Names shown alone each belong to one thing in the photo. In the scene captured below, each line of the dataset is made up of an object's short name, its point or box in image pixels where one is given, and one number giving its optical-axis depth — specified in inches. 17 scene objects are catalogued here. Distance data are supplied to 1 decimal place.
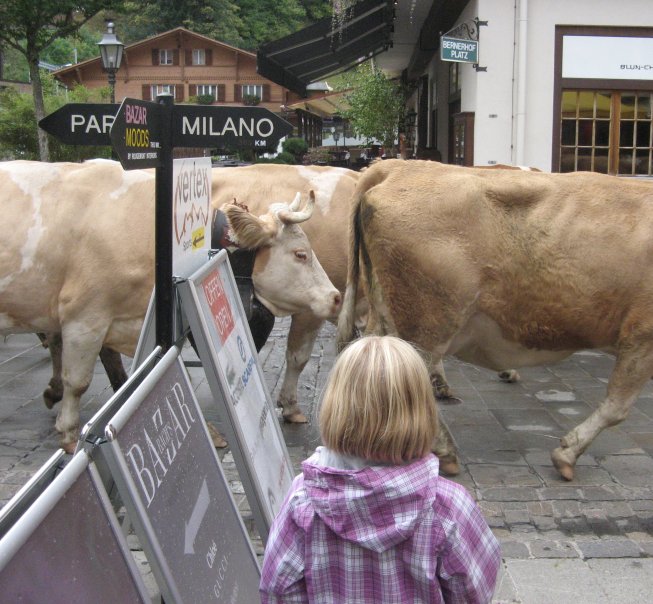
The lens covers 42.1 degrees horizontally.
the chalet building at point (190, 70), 2145.7
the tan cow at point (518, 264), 182.2
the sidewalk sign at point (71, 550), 59.1
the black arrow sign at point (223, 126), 120.7
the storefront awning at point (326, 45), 506.3
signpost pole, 112.8
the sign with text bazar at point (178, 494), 81.4
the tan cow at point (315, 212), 219.1
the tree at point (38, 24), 687.1
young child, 76.0
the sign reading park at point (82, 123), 122.8
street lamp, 593.6
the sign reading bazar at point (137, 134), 102.3
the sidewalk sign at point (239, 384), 115.3
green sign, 403.3
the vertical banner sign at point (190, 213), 120.2
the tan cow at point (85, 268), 191.8
